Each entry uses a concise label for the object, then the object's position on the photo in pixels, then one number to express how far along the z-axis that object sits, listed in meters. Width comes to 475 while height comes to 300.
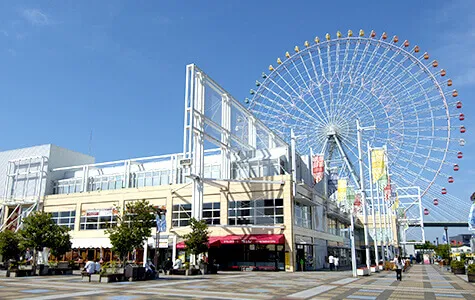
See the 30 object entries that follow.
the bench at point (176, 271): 30.95
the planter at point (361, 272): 30.84
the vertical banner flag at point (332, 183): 53.83
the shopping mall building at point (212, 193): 39.00
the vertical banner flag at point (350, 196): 43.79
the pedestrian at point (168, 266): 32.34
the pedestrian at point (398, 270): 26.33
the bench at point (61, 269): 29.79
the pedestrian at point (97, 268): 24.49
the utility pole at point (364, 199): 34.79
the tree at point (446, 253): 67.47
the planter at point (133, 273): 23.56
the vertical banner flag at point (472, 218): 29.29
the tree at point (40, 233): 29.30
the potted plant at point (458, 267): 36.53
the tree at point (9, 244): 32.81
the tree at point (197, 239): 32.66
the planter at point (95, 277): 23.30
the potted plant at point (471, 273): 25.48
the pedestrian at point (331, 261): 44.31
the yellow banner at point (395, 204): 53.33
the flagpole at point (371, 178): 40.00
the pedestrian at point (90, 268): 23.55
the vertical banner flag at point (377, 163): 35.31
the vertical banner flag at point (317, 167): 41.16
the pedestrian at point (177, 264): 31.59
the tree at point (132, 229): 25.08
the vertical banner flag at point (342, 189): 41.33
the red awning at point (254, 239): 37.78
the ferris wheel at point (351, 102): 46.00
